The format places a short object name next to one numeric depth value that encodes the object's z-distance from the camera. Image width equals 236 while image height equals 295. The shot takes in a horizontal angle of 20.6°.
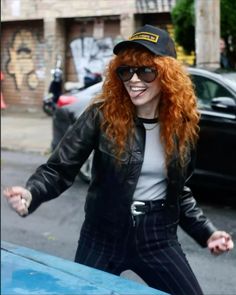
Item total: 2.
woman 2.72
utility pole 9.59
